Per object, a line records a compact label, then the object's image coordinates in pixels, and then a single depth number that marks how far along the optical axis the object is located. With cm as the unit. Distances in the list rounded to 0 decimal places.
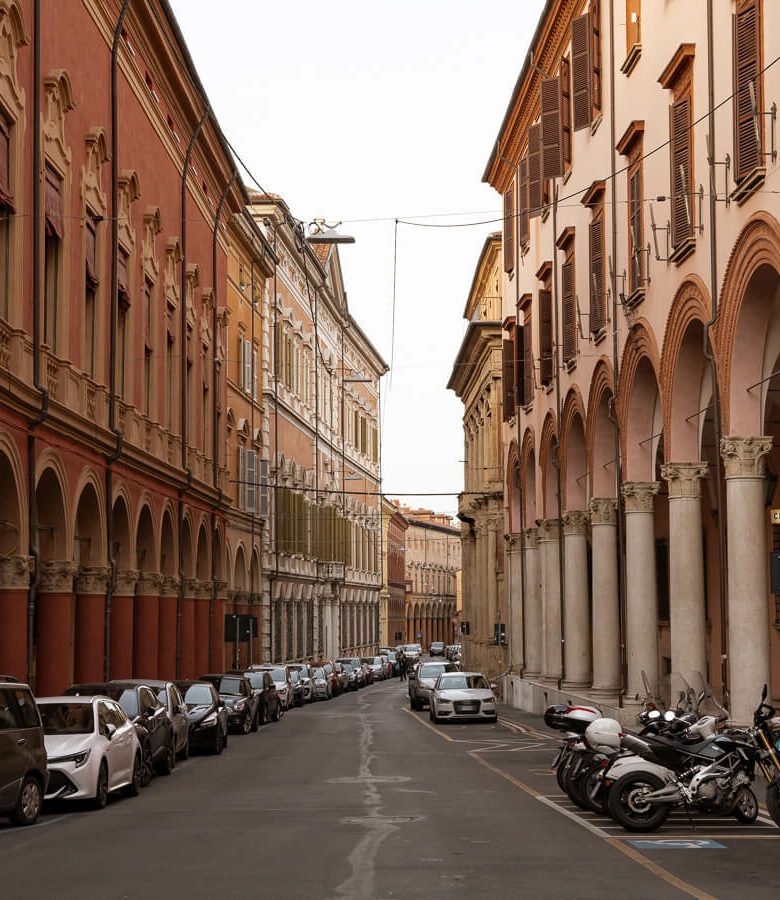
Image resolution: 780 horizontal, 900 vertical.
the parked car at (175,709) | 2431
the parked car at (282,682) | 4659
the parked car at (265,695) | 3878
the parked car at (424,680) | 4609
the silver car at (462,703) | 3681
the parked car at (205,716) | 2719
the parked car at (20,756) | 1501
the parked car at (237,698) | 3431
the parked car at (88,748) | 1716
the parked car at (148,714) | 2170
